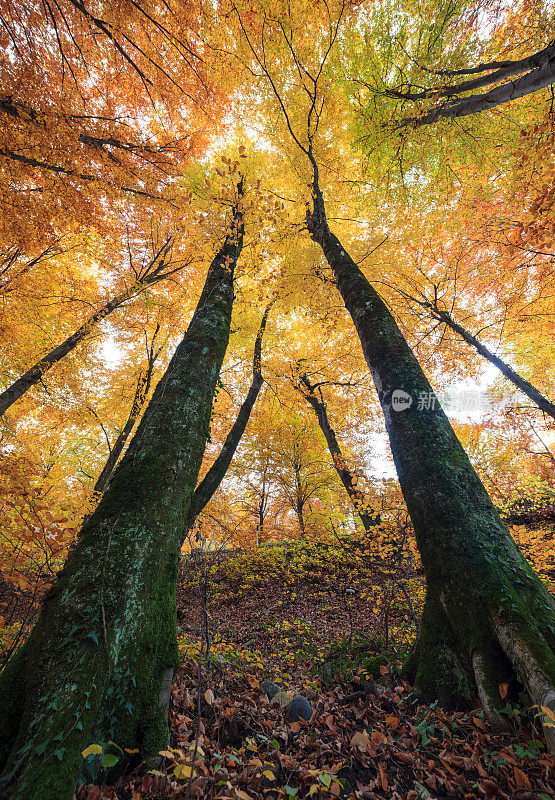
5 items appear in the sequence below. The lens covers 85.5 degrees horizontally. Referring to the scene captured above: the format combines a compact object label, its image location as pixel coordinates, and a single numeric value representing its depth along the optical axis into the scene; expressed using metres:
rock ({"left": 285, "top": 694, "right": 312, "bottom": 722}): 2.47
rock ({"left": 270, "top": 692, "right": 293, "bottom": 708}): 2.73
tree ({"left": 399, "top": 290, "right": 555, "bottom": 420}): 8.03
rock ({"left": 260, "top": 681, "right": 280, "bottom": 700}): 2.98
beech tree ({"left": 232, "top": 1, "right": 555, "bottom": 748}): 2.07
